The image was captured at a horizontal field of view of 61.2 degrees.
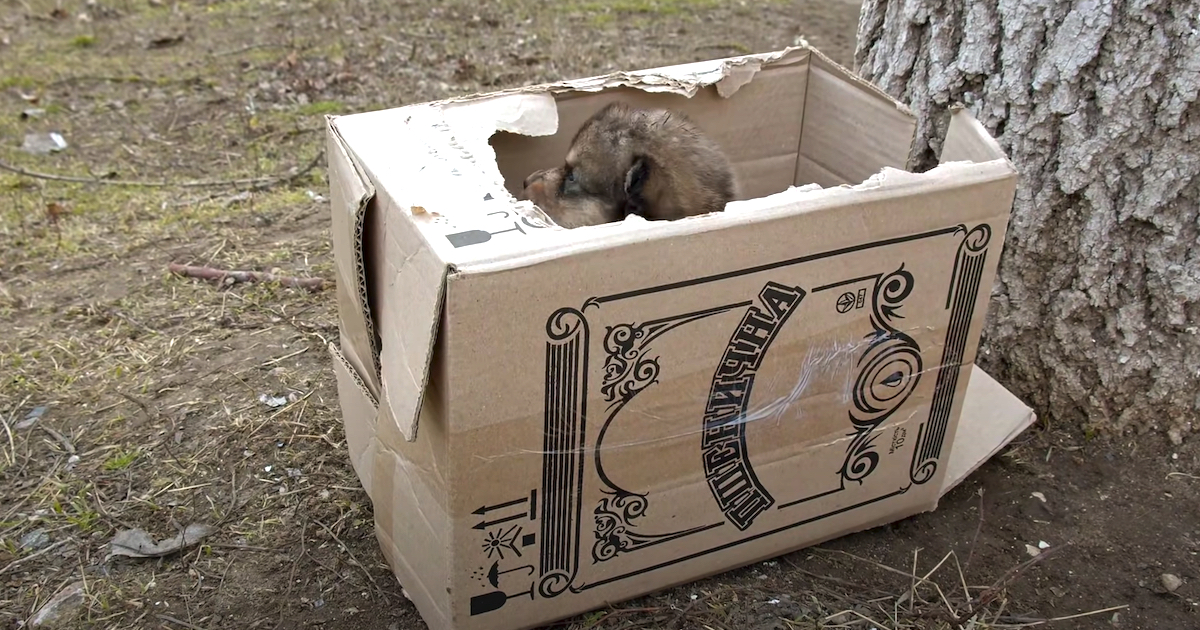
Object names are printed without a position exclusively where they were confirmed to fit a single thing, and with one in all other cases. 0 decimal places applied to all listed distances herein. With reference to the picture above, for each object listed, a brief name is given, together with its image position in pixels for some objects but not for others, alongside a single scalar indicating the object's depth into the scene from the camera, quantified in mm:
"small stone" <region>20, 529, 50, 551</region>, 2118
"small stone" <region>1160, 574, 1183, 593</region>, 2074
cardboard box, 1549
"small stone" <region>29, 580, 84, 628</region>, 1944
